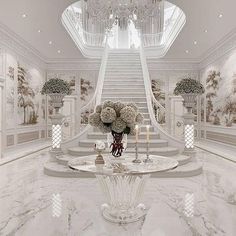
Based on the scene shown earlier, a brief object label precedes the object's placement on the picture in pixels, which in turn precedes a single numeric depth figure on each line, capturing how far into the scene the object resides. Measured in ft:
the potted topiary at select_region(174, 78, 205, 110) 18.32
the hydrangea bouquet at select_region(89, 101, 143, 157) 8.07
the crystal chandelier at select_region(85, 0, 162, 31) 17.30
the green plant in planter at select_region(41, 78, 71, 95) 18.38
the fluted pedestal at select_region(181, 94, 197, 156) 18.18
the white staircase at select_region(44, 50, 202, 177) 15.21
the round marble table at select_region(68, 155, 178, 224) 7.93
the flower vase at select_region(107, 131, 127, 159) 8.48
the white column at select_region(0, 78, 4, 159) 21.58
